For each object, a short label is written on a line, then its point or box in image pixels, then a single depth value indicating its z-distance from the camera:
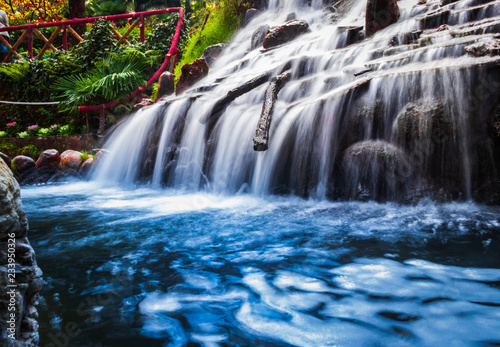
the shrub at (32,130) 9.54
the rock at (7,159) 7.80
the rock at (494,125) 3.39
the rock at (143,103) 9.05
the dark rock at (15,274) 1.03
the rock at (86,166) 7.78
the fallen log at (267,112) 4.07
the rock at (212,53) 10.83
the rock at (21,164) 7.66
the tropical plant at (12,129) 9.85
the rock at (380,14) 7.12
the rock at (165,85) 9.45
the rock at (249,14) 12.81
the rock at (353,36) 7.14
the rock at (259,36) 10.34
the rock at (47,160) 7.78
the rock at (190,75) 9.05
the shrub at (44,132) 9.30
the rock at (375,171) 3.78
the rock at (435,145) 3.58
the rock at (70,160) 7.86
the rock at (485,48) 3.70
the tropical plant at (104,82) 9.19
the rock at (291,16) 11.22
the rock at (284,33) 9.17
